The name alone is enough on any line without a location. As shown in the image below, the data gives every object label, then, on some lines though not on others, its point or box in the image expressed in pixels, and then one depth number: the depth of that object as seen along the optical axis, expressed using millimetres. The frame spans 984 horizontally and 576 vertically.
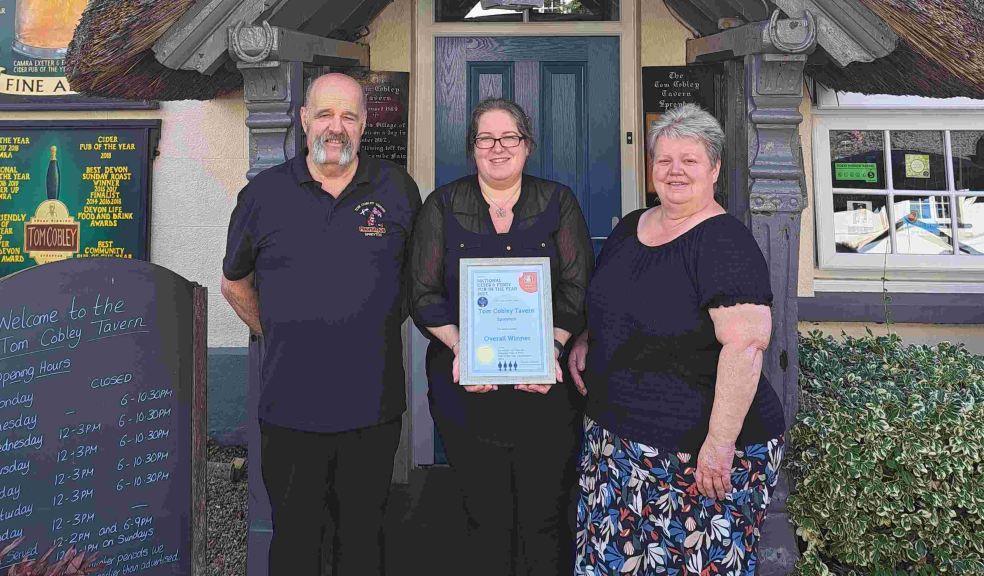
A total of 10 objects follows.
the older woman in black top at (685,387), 2109
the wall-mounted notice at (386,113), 4289
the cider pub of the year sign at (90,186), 4805
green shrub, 2867
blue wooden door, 4289
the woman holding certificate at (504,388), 2453
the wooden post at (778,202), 3078
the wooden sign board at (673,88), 4133
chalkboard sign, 2367
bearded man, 2459
